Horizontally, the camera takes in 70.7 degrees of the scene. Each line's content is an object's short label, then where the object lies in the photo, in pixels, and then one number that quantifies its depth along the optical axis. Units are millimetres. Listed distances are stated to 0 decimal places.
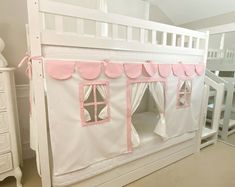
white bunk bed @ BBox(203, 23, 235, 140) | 2662
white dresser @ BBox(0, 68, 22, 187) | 1486
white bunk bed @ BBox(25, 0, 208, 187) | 1155
